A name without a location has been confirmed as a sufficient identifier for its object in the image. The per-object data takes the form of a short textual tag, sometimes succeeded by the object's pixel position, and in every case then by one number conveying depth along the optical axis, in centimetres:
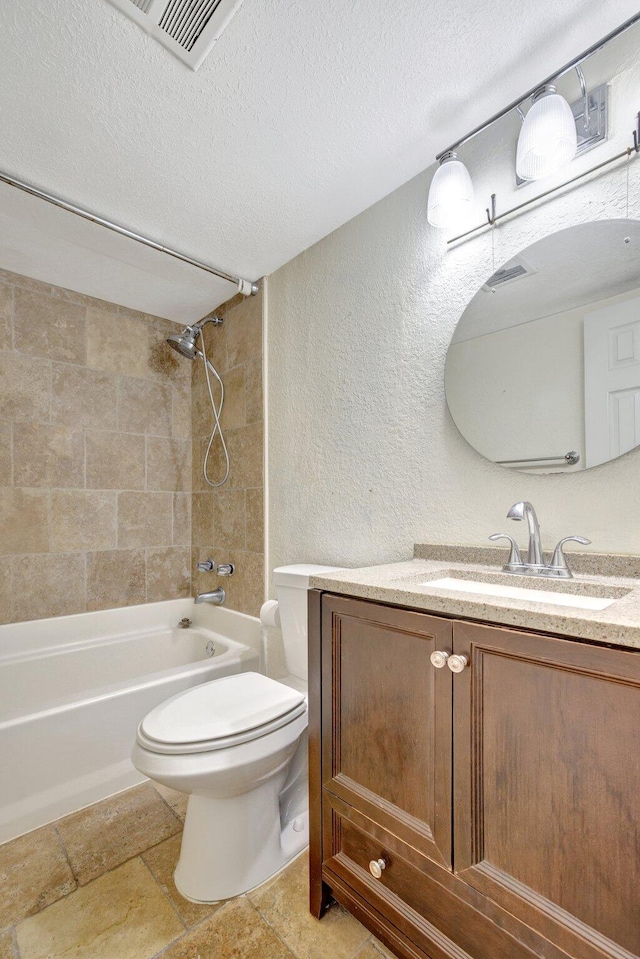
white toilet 119
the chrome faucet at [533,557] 111
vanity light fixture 112
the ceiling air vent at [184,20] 107
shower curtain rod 157
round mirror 112
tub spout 239
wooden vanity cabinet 68
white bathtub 156
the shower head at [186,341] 246
